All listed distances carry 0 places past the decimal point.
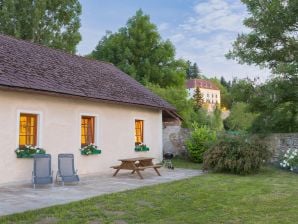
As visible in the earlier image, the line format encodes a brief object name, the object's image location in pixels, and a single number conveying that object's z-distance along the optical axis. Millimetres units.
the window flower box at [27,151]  11273
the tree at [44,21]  28844
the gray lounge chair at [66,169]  11211
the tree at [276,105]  16234
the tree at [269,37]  16688
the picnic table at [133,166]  12914
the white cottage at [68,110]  11266
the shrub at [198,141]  19234
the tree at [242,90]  17391
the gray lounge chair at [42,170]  10664
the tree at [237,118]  49703
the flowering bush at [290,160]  15245
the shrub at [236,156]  13914
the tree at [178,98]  30578
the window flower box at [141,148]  16672
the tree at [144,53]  37125
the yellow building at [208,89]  106638
